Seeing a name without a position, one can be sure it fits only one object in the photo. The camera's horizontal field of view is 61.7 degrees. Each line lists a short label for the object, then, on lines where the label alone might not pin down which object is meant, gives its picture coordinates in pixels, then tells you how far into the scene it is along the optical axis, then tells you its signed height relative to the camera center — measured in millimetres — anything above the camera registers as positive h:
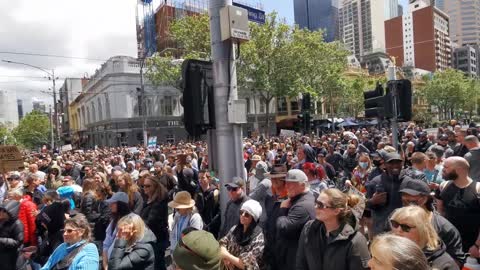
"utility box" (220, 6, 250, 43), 4781 +1241
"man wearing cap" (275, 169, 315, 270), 3930 -923
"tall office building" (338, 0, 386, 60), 155125 +37205
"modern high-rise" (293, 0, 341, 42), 135250 +37991
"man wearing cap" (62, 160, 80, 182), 12723 -1264
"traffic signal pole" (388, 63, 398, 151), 8137 +296
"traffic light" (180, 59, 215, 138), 4746 +363
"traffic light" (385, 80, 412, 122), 8075 +399
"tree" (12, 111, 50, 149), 89250 +1200
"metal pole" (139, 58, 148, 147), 31402 -294
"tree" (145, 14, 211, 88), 31906 +6573
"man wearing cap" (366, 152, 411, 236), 4559 -864
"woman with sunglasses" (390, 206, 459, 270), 2803 -838
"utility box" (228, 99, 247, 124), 4855 +177
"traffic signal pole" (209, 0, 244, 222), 4957 +358
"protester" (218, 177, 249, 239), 4801 -931
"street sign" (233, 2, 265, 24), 5487 +1557
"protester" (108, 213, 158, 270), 4121 -1231
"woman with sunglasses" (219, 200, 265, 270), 3857 -1144
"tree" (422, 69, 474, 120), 70562 +4685
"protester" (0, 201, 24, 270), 5105 -1298
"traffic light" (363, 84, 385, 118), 8414 +363
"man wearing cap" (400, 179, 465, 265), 3375 -874
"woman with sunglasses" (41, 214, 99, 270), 3969 -1199
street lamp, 35062 +4791
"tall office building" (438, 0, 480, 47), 165288 +39347
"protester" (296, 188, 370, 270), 3006 -927
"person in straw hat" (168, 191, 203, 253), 5094 -1105
